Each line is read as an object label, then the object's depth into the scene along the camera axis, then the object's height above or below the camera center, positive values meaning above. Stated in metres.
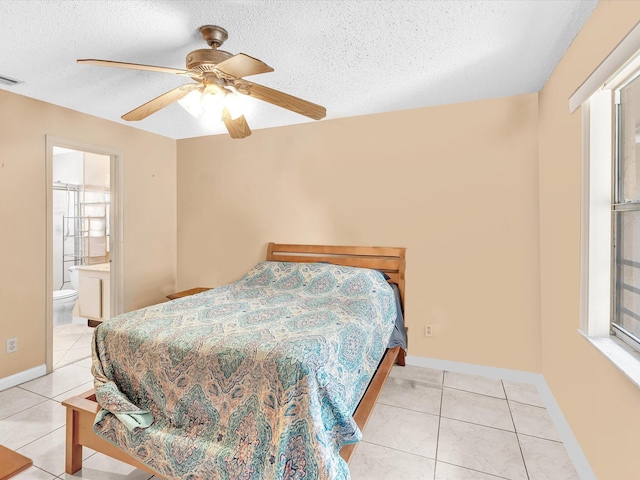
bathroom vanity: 4.05 -0.66
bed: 1.34 -0.74
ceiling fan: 1.63 +0.83
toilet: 4.21 -0.85
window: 1.48 +0.11
